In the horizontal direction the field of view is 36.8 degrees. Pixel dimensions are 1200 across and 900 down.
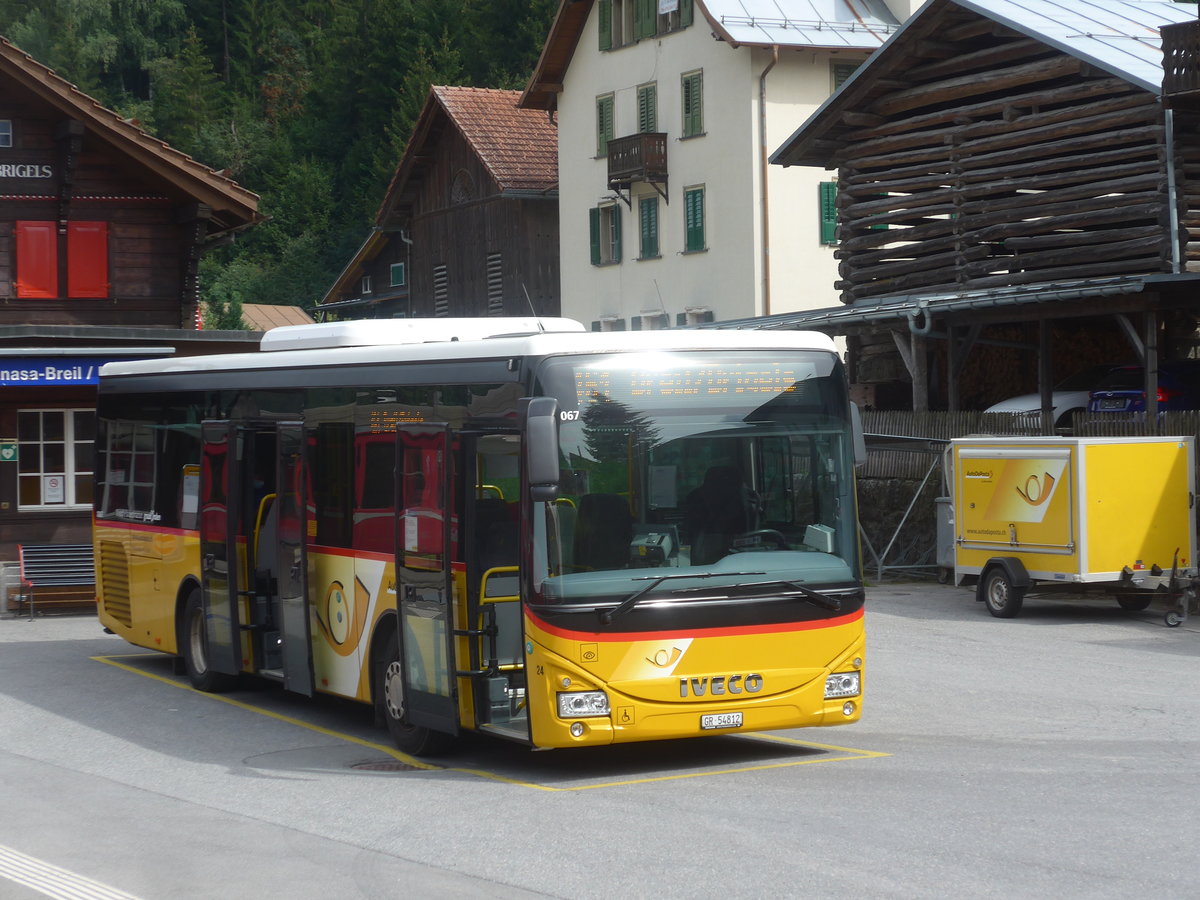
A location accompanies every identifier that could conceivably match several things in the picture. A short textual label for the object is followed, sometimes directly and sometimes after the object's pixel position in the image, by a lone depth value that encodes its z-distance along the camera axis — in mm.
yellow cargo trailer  19500
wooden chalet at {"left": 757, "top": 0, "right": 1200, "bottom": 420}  26422
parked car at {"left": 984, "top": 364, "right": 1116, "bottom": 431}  27844
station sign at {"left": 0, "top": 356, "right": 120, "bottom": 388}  24266
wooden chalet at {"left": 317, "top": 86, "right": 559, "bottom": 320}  51719
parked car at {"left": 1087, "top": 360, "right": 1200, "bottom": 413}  25859
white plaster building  41875
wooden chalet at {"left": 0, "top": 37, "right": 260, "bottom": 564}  29125
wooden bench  22891
